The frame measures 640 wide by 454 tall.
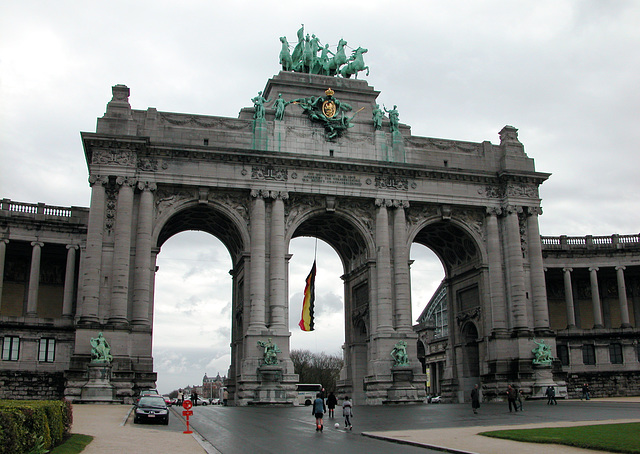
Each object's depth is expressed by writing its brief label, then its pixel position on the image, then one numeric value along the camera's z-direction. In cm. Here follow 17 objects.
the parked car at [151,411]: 3061
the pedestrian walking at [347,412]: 2873
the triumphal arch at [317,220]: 4866
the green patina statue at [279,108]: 5438
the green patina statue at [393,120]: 5694
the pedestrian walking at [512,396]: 3834
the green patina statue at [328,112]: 5519
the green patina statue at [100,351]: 4466
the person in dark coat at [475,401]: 3797
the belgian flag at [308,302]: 5469
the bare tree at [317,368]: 12606
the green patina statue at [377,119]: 5650
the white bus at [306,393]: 6544
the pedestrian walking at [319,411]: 2778
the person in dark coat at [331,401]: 3528
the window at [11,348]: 5416
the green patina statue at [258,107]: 5412
